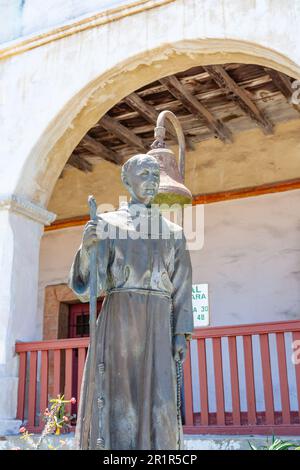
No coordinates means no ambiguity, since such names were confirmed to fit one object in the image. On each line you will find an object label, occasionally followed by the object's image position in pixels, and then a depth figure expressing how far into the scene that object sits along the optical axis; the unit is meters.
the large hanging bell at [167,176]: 4.89
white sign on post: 6.16
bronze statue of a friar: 2.81
